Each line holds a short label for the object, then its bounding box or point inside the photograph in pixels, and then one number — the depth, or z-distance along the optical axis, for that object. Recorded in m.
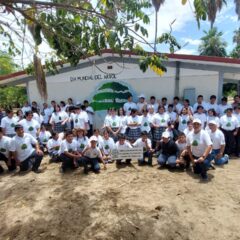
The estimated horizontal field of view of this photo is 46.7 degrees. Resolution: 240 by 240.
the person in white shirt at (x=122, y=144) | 7.77
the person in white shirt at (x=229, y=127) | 8.07
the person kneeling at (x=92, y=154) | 7.41
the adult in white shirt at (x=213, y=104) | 8.89
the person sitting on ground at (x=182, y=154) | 7.09
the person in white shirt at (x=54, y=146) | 8.45
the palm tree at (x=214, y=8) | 22.42
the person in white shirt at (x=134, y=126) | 8.79
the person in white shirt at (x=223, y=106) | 8.78
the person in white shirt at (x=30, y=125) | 8.76
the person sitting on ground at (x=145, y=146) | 7.71
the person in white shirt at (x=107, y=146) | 8.12
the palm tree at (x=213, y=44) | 31.23
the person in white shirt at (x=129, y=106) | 9.82
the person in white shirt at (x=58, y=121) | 9.91
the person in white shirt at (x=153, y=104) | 9.56
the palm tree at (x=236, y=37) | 33.50
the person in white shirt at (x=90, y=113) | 10.44
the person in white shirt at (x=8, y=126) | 9.02
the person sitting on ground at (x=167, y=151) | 7.34
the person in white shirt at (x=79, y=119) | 9.53
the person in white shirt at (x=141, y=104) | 9.73
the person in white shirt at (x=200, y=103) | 8.91
